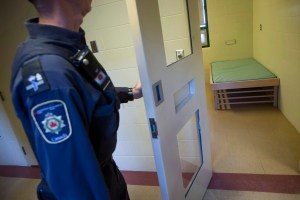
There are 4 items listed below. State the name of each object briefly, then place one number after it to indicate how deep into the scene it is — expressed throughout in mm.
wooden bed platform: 3219
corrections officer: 601
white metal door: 968
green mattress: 3350
